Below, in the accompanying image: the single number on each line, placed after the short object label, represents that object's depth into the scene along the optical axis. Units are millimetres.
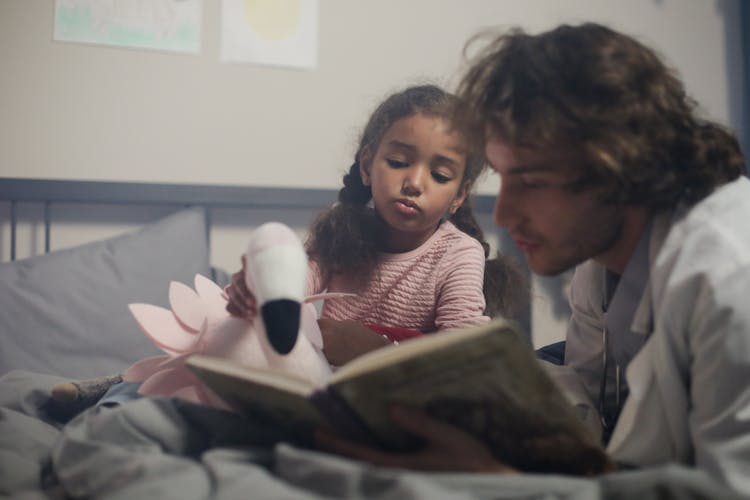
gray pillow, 1319
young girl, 1208
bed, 573
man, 646
